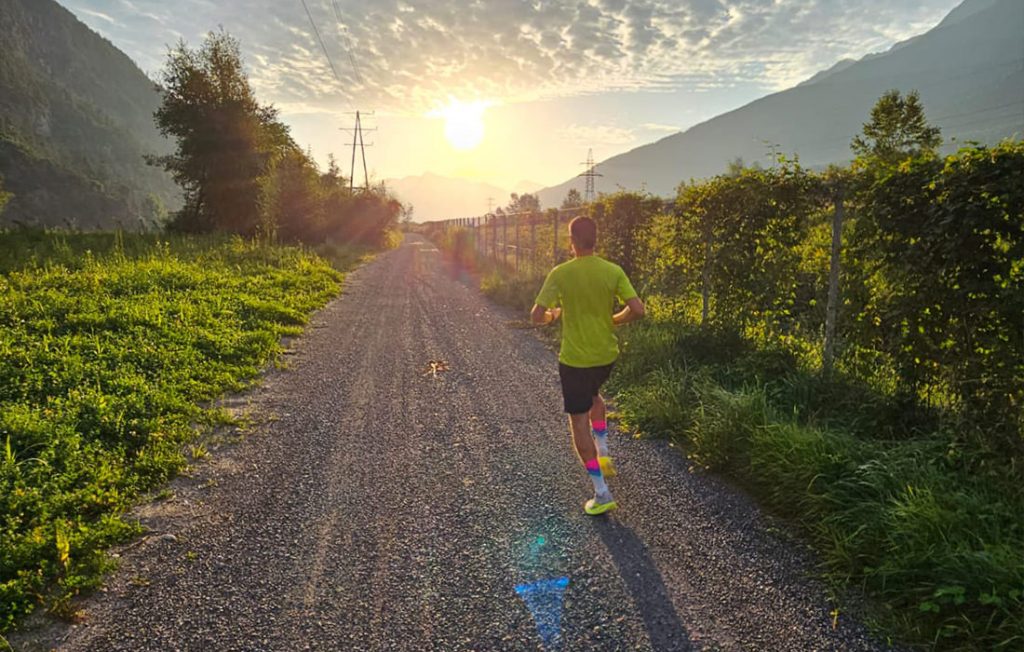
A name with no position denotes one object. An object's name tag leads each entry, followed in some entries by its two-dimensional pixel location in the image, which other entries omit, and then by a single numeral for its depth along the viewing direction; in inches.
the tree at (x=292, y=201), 911.0
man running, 130.3
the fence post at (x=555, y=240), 457.9
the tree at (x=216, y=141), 878.4
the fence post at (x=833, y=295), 177.3
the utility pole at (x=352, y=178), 1593.3
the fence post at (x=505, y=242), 694.9
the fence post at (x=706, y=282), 244.7
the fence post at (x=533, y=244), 532.1
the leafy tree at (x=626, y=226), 329.4
